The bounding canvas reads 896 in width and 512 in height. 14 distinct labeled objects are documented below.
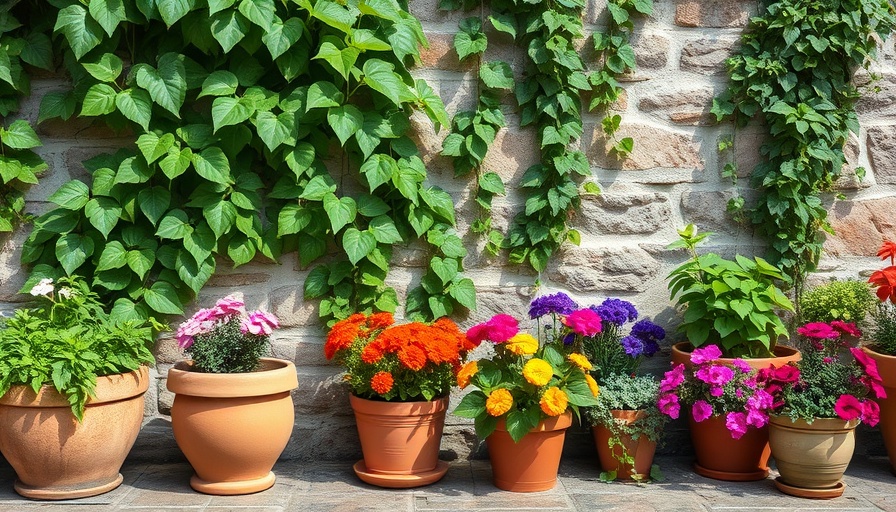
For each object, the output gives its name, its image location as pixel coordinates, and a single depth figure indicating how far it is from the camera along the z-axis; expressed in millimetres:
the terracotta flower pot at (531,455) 2830
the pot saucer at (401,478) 2883
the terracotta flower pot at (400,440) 2873
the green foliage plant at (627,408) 2938
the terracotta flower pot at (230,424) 2766
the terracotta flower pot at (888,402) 3010
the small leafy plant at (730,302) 3020
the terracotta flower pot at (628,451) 2959
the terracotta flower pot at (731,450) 2979
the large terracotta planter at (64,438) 2701
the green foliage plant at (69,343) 2674
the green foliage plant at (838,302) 3182
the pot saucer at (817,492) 2799
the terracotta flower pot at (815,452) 2779
